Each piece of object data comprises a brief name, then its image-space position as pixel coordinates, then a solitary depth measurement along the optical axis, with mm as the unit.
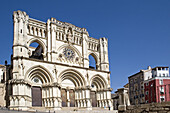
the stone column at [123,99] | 20803
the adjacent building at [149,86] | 57569
